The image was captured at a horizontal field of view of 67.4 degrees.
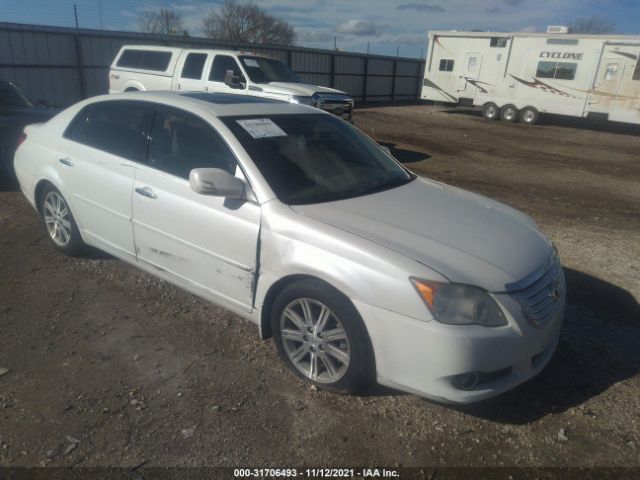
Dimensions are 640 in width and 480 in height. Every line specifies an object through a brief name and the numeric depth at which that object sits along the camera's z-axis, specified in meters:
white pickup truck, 10.40
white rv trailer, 17.48
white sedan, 2.54
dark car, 7.03
